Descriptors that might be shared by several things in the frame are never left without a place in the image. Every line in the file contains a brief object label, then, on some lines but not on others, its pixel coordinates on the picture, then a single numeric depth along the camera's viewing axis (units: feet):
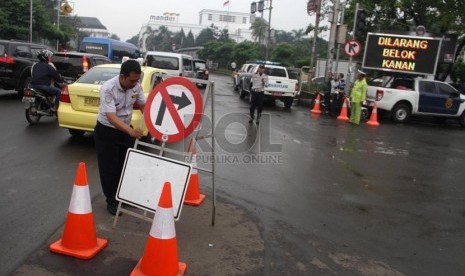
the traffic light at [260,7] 131.03
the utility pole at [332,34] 62.23
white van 67.51
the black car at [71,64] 48.60
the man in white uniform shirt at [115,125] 15.06
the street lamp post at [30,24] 116.06
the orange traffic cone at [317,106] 60.21
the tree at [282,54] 166.81
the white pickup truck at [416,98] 55.98
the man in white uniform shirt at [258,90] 44.21
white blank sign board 13.89
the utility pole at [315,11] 80.23
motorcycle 33.37
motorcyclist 34.01
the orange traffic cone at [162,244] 12.05
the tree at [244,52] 193.98
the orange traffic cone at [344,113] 53.91
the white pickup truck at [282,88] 62.75
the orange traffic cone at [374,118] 52.12
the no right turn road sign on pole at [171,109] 14.65
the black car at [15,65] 45.91
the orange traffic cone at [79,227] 13.32
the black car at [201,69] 98.64
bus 98.48
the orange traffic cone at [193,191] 18.79
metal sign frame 14.86
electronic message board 57.21
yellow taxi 27.45
